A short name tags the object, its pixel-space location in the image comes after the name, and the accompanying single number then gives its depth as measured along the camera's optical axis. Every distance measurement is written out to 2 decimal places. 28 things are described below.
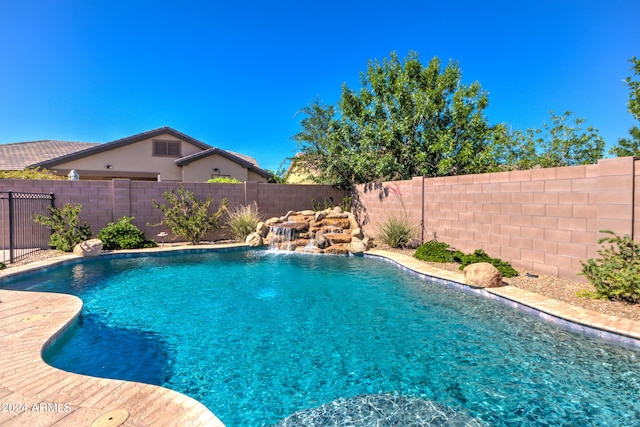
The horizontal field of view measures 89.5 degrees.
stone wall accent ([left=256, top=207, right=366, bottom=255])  11.08
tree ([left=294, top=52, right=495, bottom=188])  12.13
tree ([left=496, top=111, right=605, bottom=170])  14.15
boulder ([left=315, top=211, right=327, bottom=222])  12.46
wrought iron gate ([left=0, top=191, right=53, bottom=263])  10.07
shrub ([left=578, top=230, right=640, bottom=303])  4.70
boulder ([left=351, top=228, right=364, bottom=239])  11.29
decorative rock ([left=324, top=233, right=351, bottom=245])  11.39
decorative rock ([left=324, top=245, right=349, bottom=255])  10.84
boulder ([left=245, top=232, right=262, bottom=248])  11.62
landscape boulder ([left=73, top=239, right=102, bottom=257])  9.35
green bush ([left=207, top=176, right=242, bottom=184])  15.16
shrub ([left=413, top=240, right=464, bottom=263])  8.41
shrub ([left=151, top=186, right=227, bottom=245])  11.55
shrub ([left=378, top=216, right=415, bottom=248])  10.52
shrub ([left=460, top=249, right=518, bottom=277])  6.80
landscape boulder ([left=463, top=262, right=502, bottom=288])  6.10
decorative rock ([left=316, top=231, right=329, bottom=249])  11.12
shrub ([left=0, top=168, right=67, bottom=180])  11.69
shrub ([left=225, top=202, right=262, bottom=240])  12.34
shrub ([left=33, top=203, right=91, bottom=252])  10.02
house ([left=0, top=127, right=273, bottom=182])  16.98
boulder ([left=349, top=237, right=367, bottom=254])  10.49
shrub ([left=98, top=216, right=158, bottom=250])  10.45
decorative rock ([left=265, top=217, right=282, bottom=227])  12.56
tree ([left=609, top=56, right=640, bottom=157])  15.92
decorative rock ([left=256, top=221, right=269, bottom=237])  12.10
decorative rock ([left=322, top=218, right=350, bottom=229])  12.30
